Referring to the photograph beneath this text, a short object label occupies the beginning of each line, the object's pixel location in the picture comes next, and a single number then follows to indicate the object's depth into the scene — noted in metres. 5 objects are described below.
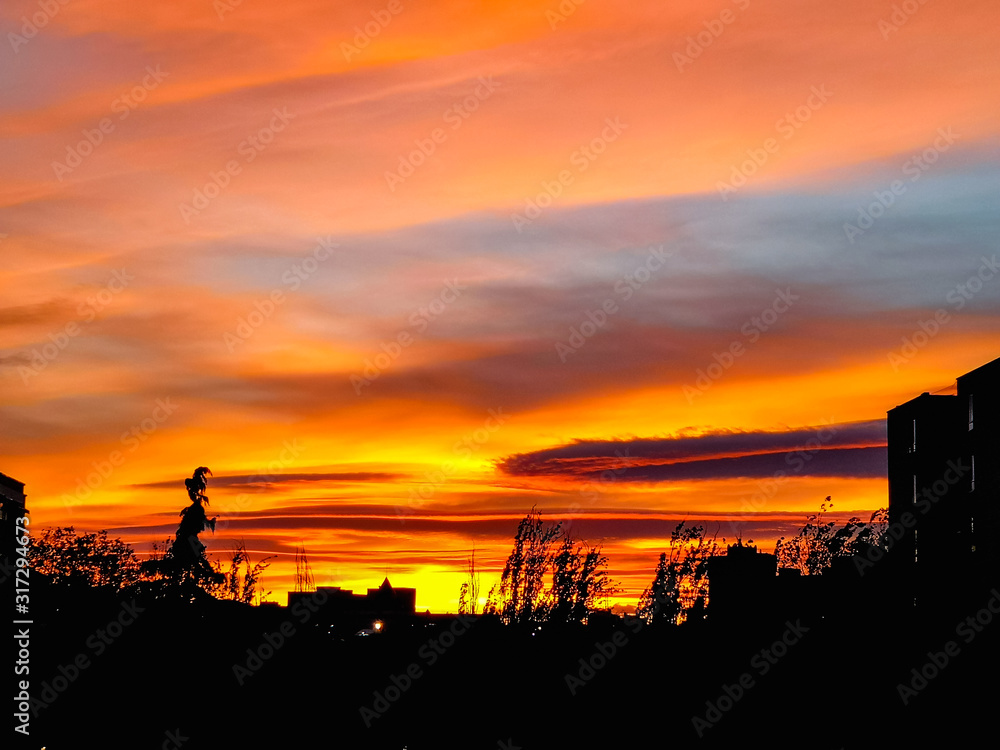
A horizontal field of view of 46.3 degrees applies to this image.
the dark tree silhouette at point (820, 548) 29.52
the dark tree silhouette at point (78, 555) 48.19
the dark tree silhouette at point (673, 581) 19.05
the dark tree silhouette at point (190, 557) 28.05
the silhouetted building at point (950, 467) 49.09
